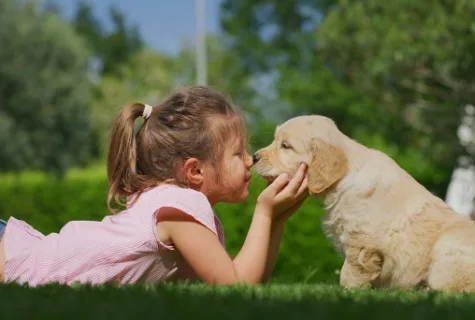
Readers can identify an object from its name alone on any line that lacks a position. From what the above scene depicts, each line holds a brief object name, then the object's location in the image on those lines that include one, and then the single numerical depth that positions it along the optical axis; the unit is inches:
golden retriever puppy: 205.6
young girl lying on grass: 195.2
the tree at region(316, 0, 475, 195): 566.9
